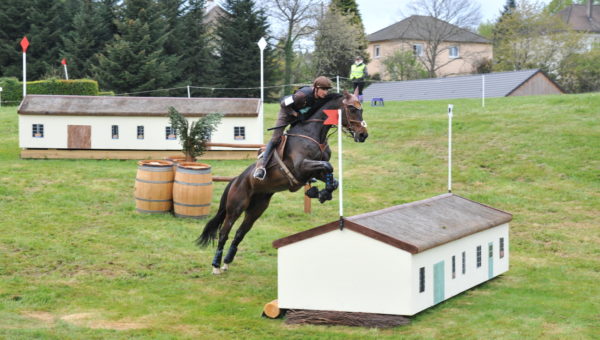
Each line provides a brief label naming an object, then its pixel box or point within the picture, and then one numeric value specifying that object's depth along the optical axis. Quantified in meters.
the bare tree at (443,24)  56.65
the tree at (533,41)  49.31
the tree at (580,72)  48.47
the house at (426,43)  58.06
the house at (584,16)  78.00
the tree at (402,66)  52.03
